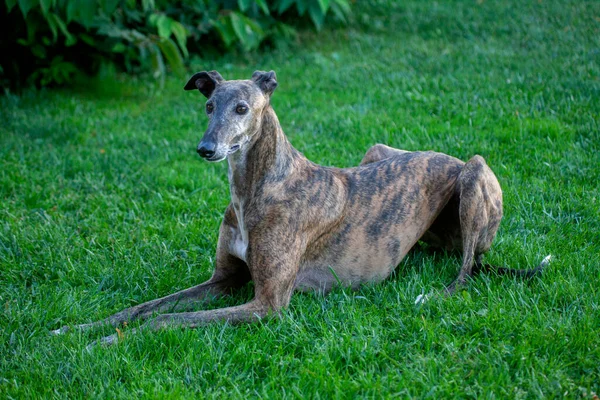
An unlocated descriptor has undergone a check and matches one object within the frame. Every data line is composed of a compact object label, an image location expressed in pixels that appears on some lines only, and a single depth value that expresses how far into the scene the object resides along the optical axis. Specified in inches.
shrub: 334.0
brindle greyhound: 159.5
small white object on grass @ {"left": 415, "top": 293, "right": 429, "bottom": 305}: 164.8
